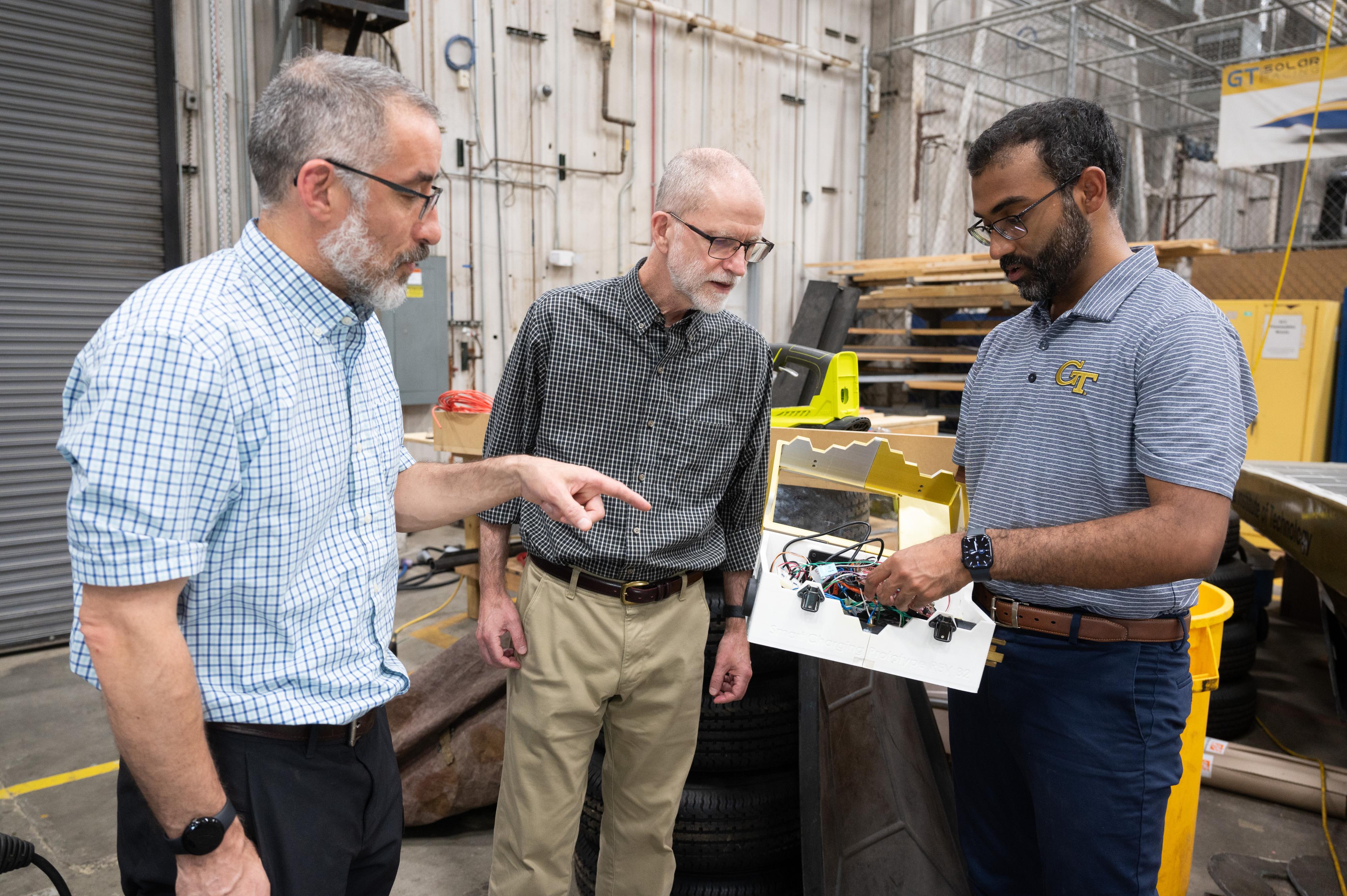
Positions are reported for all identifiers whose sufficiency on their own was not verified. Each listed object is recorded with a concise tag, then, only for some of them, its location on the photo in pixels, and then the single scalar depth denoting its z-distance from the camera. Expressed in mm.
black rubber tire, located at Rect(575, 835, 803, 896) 2270
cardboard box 4125
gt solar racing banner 6348
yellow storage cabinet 6582
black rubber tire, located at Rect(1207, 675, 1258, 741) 3709
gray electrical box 5984
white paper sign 6605
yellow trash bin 2105
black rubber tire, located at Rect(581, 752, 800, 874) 2254
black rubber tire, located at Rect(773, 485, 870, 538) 2561
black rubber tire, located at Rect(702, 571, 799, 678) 2326
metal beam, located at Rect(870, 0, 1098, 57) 7621
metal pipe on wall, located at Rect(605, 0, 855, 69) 7148
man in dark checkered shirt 1935
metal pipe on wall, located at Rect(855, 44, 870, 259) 8906
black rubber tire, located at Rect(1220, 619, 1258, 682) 3709
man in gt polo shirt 1441
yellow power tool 2859
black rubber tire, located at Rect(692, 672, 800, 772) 2299
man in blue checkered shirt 996
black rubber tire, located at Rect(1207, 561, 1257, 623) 3746
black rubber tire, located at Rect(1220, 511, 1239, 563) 3750
